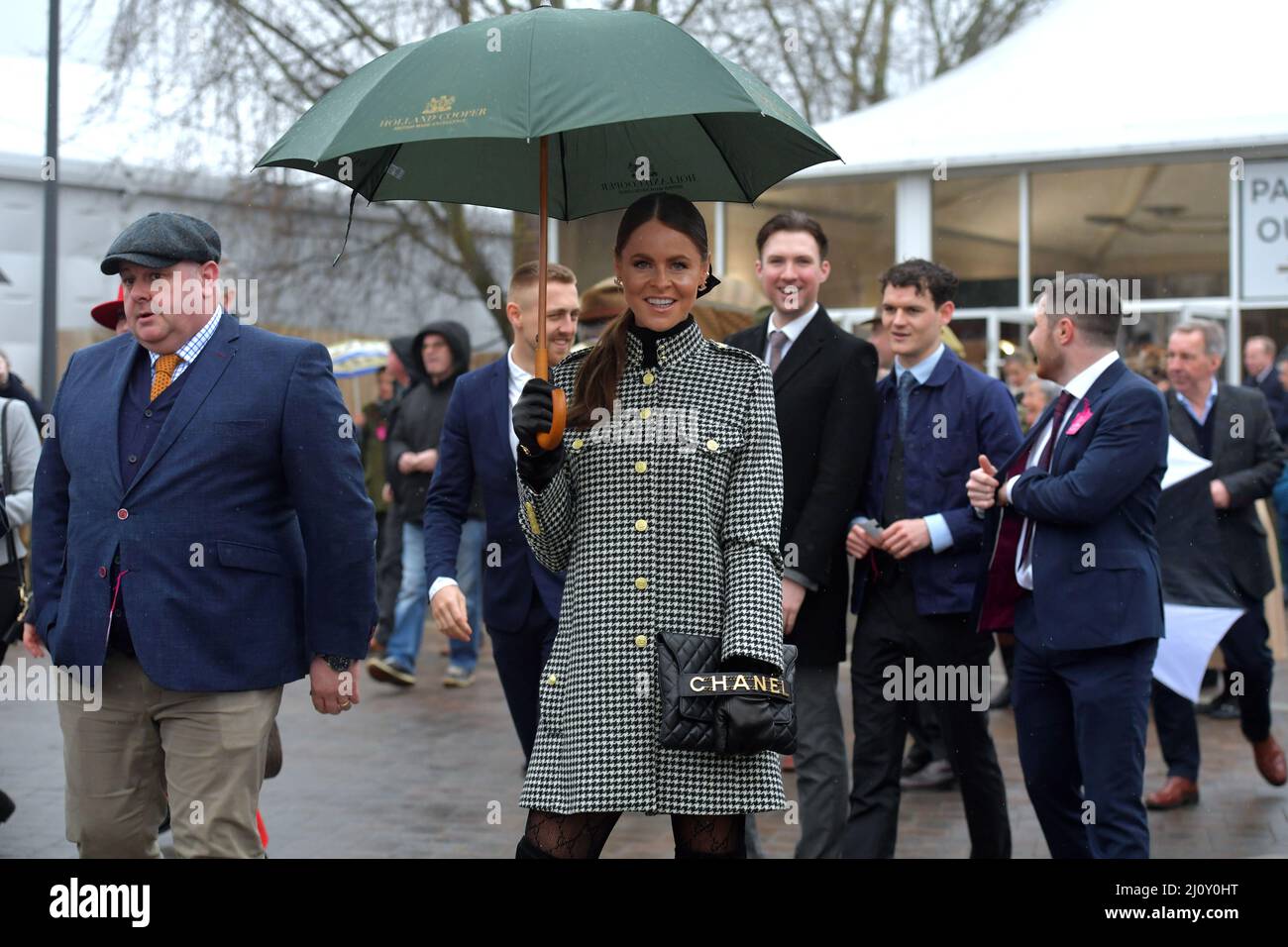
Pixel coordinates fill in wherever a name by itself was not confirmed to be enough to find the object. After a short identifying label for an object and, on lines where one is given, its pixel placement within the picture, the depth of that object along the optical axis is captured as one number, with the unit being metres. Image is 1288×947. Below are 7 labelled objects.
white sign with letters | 16.28
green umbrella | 3.38
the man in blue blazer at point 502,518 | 5.02
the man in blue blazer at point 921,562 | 5.27
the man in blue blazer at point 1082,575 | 4.72
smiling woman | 3.53
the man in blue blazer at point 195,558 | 4.06
